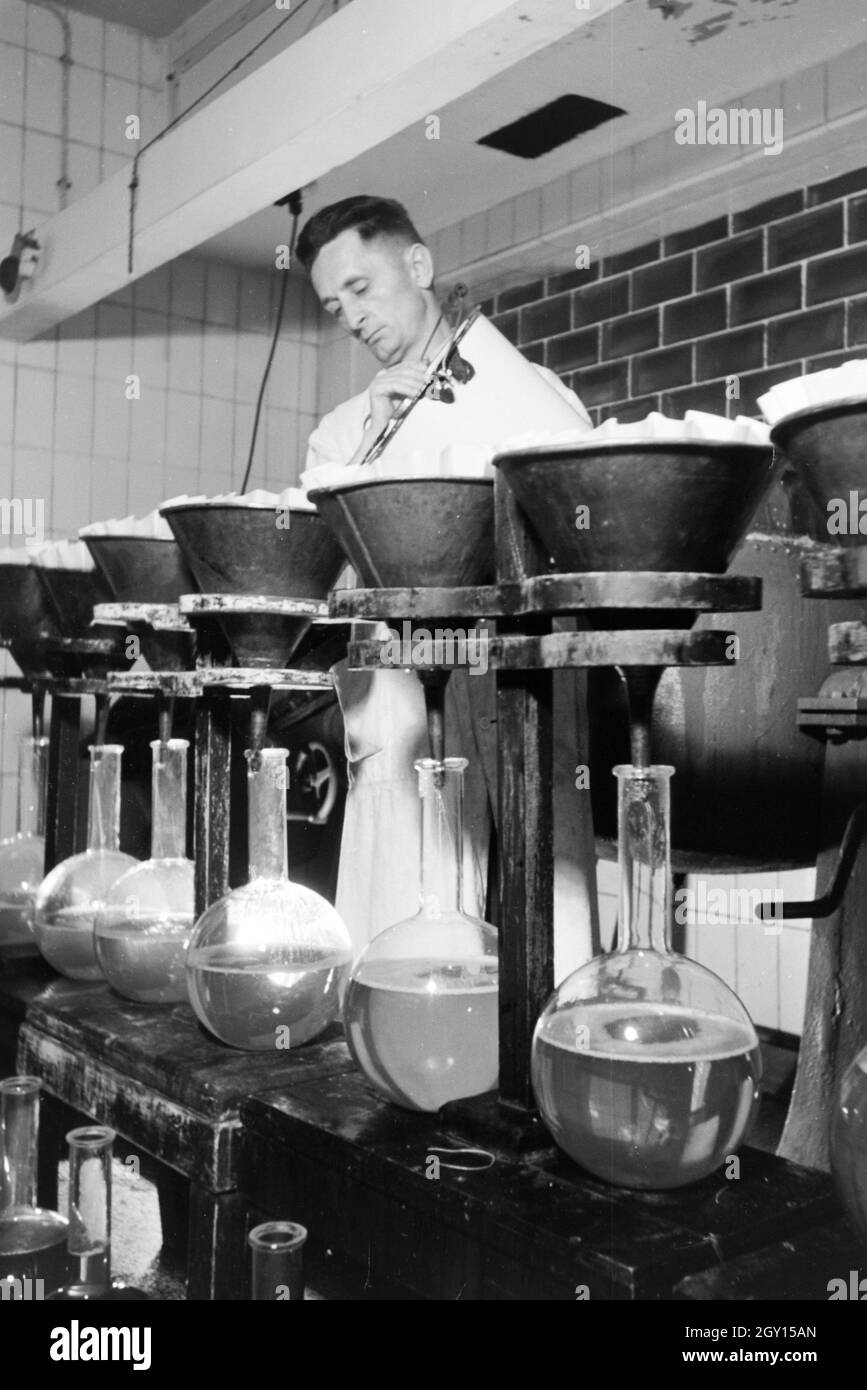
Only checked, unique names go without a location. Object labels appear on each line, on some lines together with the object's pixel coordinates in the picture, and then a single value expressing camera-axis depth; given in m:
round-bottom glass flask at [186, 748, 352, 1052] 1.24
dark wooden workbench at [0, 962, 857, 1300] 0.83
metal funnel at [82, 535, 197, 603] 1.54
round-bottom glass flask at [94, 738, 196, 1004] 1.46
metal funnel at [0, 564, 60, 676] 1.88
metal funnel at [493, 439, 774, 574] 0.86
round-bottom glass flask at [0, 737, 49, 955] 1.80
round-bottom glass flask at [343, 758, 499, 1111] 1.05
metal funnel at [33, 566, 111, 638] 1.74
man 1.85
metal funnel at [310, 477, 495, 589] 1.04
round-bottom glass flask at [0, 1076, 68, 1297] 1.05
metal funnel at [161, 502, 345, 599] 1.30
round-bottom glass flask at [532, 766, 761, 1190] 0.85
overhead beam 2.04
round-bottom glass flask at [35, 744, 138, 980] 1.58
